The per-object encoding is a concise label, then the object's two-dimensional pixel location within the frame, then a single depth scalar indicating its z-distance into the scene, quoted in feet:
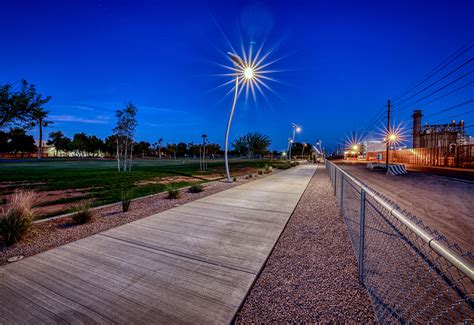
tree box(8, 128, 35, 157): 234.17
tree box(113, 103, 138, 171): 65.57
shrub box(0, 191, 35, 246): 12.96
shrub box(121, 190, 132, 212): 20.36
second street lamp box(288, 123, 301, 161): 102.90
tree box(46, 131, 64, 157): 287.30
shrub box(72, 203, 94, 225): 16.78
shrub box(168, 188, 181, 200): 26.35
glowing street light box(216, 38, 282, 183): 38.64
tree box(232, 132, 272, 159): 172.65
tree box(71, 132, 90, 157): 254.68
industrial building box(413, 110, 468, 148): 146.20
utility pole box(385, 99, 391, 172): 73.96
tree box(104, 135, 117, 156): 279.63
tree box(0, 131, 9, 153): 225.43
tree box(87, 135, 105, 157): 283.30
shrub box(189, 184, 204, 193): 30.40
